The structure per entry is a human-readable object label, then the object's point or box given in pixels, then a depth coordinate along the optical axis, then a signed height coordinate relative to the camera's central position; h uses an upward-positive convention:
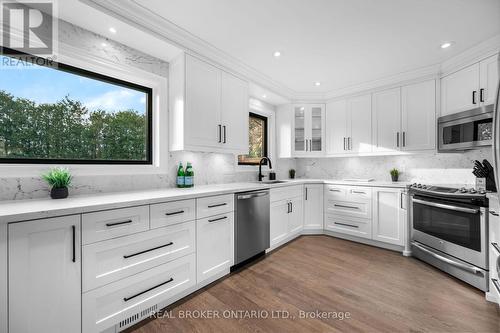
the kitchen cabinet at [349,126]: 3.59 +0.73
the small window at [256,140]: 3.80 +0.52
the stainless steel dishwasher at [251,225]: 2.46 -0.70
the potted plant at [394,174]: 3.46 -0.11
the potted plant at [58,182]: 1.64 -0.12
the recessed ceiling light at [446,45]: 2.40 +1.39
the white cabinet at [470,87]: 2.40 +0.98
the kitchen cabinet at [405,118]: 3.02 +0.74
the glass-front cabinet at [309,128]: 4.08 +0.74
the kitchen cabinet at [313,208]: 3.73 -0.71
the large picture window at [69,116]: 1.68 +0.47
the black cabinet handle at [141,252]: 1.57 -0.65
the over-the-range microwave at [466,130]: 2.29 +0.44
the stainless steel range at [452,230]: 2.08 -0.69
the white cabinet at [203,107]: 2.36 +0.72
